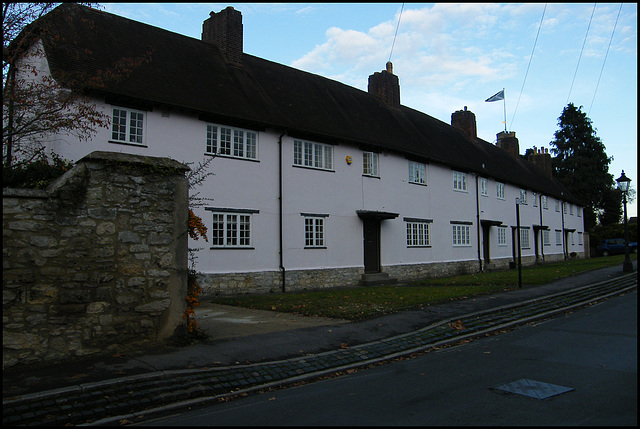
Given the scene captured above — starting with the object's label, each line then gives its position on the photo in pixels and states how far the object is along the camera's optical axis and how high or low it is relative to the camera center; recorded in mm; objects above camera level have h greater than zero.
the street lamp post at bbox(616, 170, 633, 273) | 21234 +2507
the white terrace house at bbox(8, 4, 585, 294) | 15570 +3851
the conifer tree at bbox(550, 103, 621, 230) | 58906 +10593
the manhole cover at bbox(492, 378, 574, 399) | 5684 -1822
